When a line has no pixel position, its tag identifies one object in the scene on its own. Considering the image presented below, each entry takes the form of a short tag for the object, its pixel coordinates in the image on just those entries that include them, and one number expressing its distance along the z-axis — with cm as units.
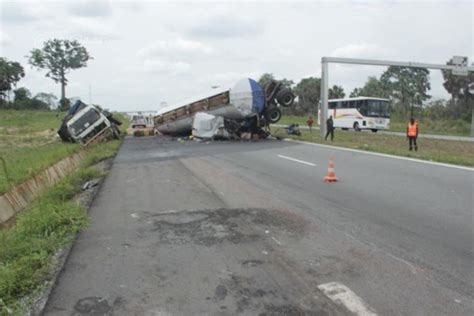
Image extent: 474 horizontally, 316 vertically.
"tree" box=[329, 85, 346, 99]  7819
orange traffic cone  1009
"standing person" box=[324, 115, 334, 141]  2670
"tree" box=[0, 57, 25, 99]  8456
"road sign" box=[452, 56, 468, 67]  3025
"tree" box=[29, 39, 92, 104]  10306
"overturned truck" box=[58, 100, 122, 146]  2664
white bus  3978
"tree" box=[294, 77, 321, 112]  8281
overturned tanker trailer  2647
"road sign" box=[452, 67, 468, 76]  3003
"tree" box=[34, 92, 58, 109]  9614
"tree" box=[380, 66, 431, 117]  6681
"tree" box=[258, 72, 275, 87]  9134
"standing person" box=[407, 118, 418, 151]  1984
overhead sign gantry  2802
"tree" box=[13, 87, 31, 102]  8962
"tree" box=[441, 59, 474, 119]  5069
